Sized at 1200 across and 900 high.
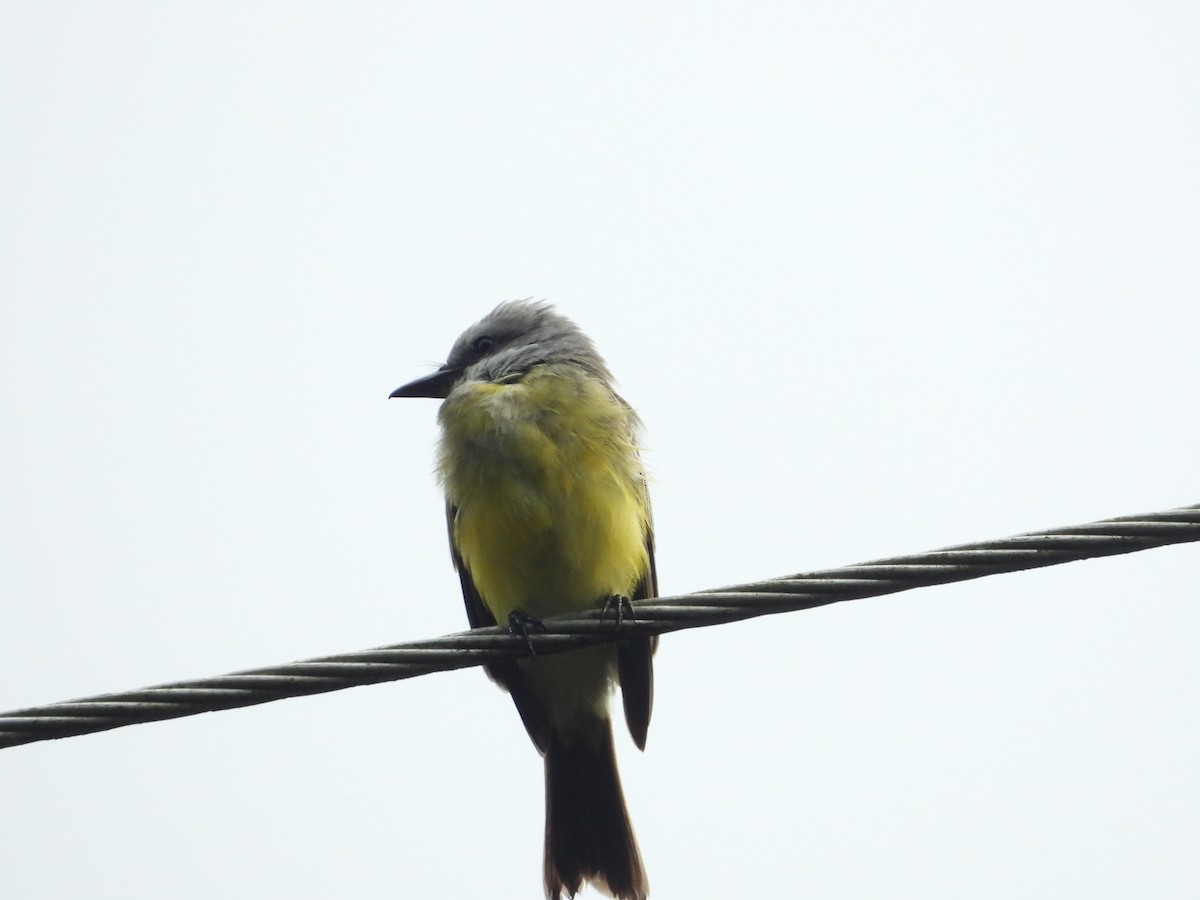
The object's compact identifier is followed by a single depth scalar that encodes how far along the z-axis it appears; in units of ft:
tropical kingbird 30.83
